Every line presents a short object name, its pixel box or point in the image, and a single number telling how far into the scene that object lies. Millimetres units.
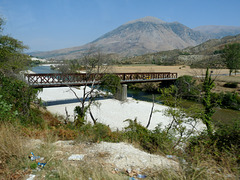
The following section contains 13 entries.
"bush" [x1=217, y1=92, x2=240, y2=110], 27338
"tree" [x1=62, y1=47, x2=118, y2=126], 24084
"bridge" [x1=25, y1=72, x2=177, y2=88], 24772
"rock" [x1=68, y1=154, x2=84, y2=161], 4937
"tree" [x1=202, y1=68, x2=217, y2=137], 14846
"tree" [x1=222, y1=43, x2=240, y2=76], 41562
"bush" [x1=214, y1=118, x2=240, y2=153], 6570
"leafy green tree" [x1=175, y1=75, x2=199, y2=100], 30145
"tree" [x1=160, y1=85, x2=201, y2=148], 12923
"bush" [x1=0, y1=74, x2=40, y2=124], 10281
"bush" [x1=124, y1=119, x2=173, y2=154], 7494
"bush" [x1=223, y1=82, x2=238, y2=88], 34569
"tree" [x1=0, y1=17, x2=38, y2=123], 10059
